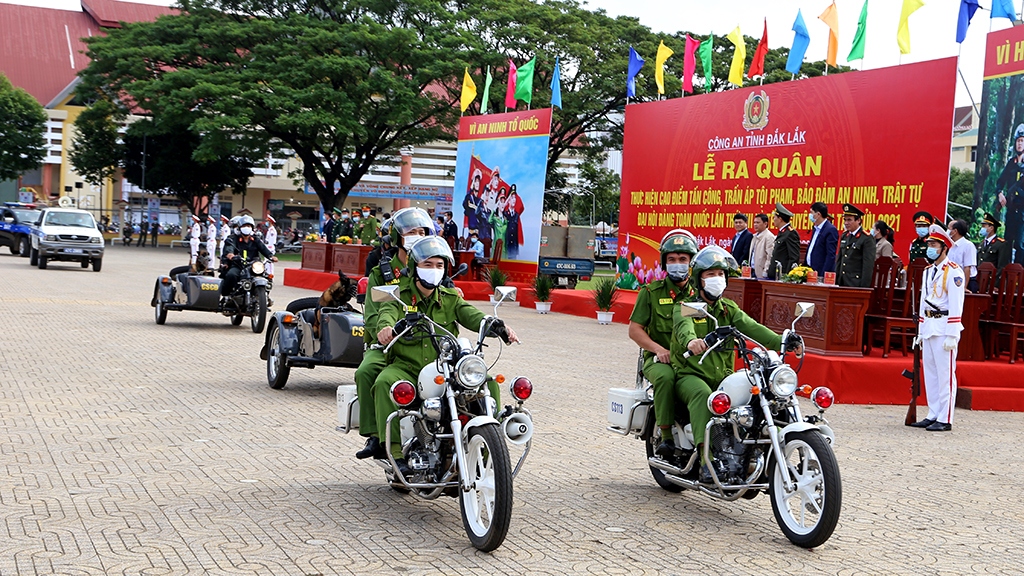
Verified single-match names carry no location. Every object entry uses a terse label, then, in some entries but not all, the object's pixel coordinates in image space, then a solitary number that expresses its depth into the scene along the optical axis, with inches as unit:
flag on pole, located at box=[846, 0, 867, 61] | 780.6
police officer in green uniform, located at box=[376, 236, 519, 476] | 251.8
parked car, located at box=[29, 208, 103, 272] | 1315.2
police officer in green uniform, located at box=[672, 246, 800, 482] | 263.1
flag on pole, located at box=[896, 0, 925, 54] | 716.7
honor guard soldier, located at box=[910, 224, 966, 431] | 430.6
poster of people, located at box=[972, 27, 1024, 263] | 693.9
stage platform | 506.3
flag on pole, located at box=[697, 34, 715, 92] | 989.8
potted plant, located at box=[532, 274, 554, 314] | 1008.2
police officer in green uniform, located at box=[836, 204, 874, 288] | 548.1
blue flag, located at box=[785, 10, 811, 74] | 855.7
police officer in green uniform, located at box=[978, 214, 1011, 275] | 642.2
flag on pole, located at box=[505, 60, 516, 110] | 1245.4
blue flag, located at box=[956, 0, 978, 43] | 707.4
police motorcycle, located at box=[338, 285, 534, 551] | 226.7
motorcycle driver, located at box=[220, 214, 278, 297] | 680.4
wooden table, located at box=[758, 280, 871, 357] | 531.8
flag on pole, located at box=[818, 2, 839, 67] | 825.5
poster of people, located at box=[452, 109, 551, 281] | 1093.1
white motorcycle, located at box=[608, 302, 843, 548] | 231.5
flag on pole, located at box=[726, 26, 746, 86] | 919.7
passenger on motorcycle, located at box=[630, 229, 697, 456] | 269.6
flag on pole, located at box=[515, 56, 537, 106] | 1197.1
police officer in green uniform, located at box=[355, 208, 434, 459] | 261.6
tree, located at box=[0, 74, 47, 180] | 2664.9
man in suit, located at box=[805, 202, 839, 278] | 601.9
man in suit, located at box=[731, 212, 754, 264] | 727.1
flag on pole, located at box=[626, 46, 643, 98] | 1065.5
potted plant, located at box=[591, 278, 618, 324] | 917.8
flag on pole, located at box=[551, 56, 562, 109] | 1159.0
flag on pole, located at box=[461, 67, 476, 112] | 1302.9
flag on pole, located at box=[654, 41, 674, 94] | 1015.6
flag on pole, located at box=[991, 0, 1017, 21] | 701.3
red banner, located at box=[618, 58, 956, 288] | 655.8
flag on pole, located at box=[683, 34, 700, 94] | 987.9
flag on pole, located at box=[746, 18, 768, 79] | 917.4
